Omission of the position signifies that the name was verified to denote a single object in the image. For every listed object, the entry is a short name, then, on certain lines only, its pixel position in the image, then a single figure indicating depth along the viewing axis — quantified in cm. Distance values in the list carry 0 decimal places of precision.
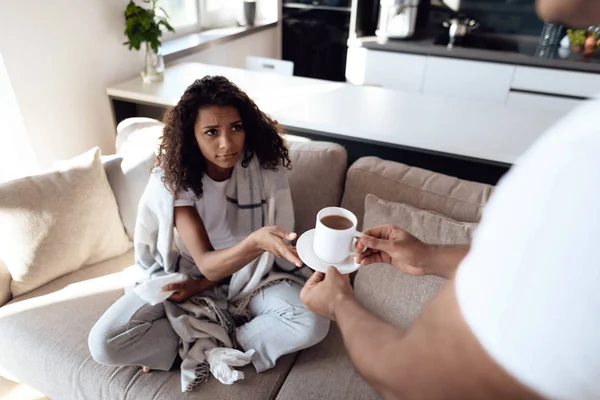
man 36
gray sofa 122
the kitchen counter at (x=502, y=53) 275
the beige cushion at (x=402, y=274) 127
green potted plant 208
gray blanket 131
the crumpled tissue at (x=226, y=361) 119
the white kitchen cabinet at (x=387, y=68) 313
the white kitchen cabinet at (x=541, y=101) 281
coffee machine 310
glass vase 220
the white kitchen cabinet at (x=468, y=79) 292
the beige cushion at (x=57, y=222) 140
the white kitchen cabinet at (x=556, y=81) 274
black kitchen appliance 354
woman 123
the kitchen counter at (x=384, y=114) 163
